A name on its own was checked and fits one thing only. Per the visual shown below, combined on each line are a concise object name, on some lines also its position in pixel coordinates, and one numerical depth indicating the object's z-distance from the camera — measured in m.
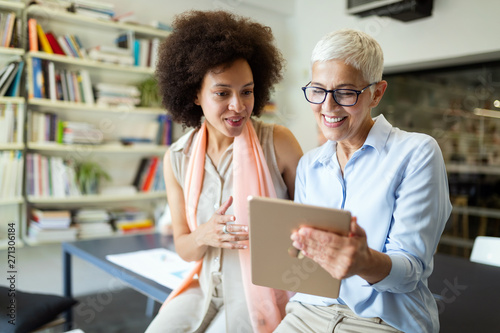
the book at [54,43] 3.29
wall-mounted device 3.34
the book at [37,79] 3.19
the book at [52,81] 3.28
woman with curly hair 1.42
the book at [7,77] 3.03
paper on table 1.76
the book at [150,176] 3.89
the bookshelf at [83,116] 3.20
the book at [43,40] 3.24
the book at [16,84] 3.11
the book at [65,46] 3.37
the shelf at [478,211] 3.65
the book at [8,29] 3.07
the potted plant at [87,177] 3.46
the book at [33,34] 3.16
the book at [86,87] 3.47
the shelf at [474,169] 3.61
